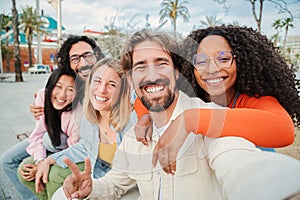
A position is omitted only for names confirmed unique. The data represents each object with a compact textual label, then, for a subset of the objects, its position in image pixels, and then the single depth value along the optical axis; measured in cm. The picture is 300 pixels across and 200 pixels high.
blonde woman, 78
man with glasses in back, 93
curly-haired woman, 52
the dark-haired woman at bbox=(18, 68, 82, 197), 101
